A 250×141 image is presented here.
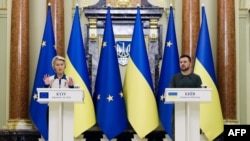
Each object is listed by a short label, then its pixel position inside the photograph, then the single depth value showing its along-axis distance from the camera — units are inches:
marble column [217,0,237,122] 621.4
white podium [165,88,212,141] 461.2
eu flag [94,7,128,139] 589.6
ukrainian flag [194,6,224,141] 596.3
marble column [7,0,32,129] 622.5
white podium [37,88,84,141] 458.9
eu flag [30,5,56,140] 606.0
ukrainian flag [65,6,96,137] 590.6
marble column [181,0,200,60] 632.7
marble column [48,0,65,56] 637.4
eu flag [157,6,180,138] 604.5
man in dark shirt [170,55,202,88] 483.7
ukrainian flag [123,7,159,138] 589.6
